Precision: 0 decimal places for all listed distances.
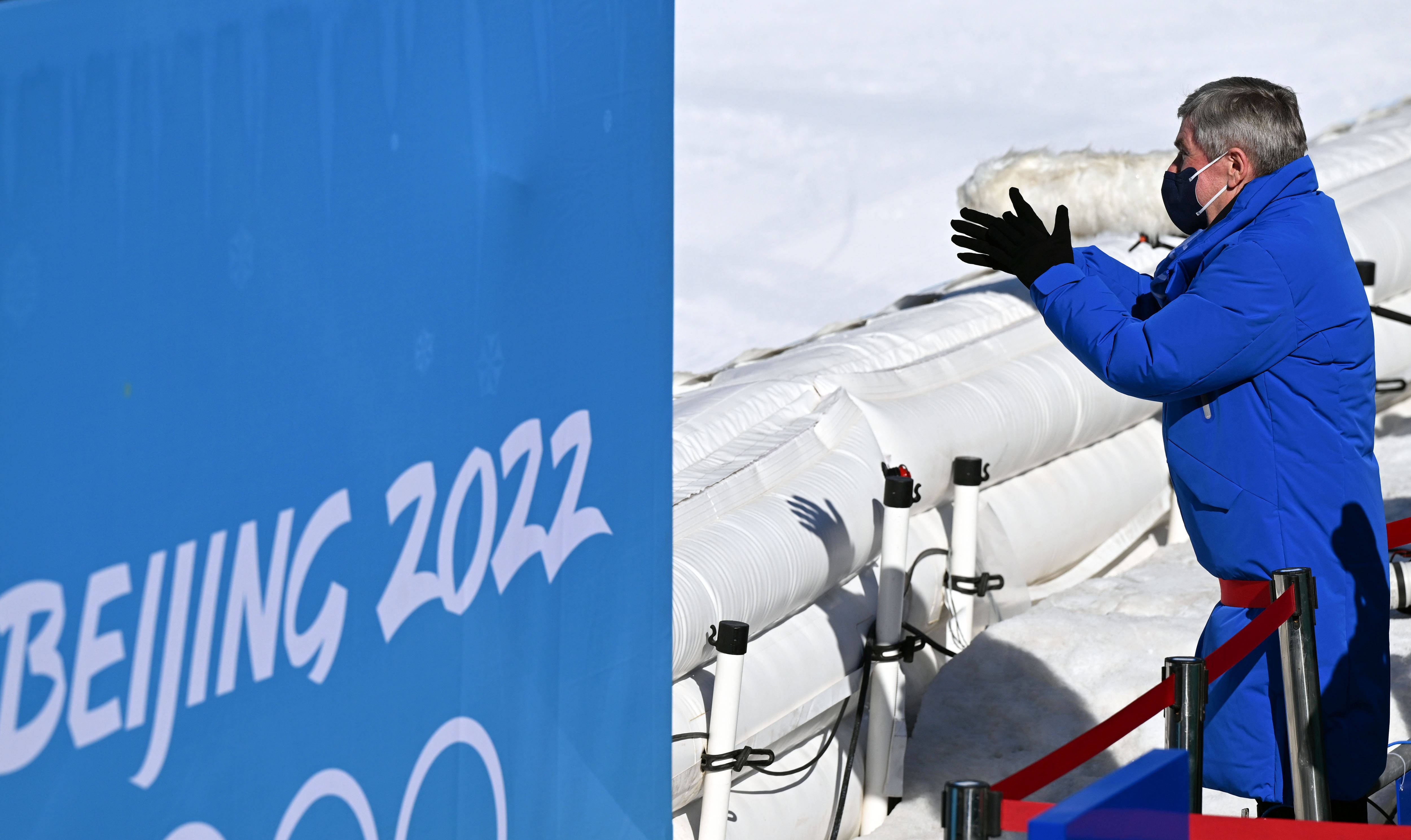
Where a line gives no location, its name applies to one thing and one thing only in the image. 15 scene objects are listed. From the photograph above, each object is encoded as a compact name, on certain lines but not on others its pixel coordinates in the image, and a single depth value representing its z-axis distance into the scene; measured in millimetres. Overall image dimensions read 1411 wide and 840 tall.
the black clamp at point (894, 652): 14732
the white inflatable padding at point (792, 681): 14255
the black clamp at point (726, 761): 14150
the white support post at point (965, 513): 15052
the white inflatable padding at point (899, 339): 15535
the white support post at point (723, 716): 14049
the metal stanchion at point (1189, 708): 13275
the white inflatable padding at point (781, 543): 14268
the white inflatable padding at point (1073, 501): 15805
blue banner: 10492
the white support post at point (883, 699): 14712
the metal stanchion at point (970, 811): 12703
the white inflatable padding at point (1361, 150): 22440
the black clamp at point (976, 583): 15138
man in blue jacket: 13461
